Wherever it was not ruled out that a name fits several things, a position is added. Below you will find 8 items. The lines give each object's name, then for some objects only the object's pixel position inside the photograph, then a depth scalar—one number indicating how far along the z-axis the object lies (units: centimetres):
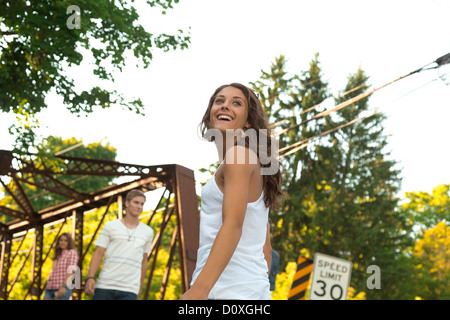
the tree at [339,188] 4070
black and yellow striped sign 1088
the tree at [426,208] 5381
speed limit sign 1017
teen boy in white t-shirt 709
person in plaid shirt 924
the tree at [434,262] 4572
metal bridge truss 1338
